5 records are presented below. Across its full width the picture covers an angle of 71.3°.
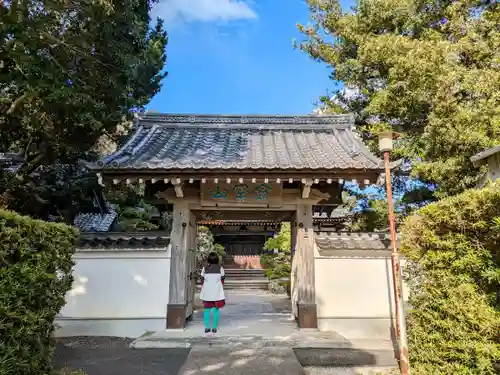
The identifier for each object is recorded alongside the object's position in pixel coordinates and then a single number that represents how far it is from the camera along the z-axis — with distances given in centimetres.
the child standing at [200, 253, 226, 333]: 628
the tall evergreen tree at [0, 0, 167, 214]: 575
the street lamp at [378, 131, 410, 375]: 399
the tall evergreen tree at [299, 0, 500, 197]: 892
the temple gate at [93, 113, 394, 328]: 618
